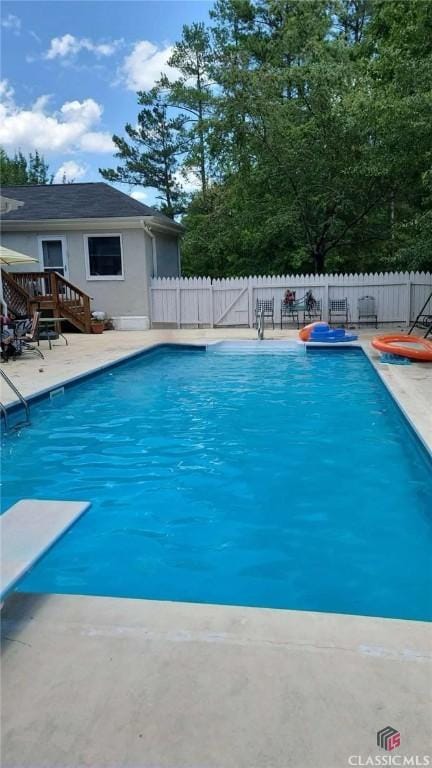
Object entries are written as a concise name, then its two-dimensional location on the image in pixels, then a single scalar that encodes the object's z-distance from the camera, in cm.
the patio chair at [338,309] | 1398
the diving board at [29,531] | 231
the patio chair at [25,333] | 956
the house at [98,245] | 1462
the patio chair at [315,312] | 1408
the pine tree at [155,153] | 2688
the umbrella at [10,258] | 912
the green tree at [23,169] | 3142
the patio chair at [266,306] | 1440
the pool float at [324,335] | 1118
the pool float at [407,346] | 864
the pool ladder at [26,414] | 586
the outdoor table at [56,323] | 1139
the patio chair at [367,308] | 1380
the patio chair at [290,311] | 1382
